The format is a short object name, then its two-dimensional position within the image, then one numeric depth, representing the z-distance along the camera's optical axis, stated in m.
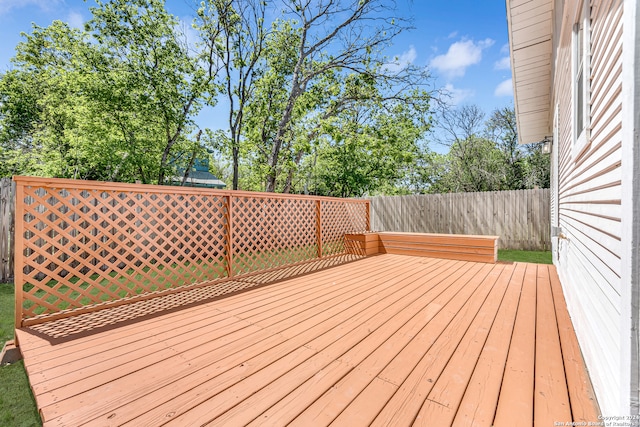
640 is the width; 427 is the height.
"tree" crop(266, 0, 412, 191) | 6.77
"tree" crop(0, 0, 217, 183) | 5.57
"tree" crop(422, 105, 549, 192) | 11.86
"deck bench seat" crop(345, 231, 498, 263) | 4.57
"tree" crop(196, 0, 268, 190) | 6.46
